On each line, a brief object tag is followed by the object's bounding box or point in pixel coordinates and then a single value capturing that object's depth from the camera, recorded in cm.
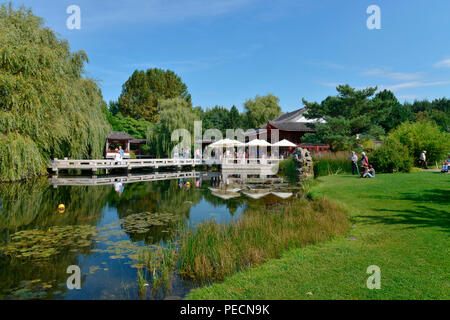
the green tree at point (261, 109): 5512
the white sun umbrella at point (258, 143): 3043
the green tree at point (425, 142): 1986
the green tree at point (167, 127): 3409
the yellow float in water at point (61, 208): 1088
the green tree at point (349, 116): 2414
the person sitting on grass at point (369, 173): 1534
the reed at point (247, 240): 546
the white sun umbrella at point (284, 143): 2971
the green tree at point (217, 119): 5397
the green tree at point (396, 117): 4056
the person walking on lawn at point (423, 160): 1866
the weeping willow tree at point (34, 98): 1439
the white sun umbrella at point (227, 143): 3003
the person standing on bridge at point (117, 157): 2642
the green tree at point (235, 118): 5304
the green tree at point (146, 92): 5185
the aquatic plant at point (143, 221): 854
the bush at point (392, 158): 1735
